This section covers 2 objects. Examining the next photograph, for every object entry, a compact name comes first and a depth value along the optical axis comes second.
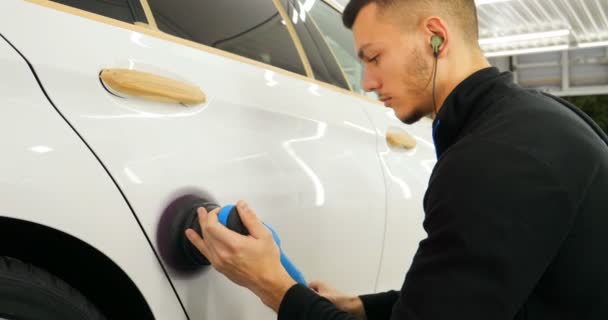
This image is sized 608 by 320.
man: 0.87
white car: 0.79
